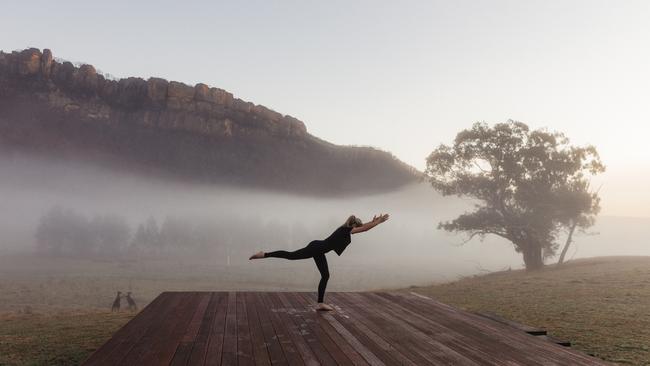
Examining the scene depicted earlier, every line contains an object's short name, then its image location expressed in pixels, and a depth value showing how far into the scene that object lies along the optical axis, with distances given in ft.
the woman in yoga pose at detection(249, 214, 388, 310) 25.52
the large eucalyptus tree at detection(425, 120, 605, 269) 118.01
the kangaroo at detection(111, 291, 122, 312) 60.61
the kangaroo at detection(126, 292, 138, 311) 67.62
